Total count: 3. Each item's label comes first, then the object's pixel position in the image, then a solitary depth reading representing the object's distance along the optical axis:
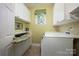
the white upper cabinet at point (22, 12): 1.73
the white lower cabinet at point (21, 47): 1.71
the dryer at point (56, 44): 1.70
